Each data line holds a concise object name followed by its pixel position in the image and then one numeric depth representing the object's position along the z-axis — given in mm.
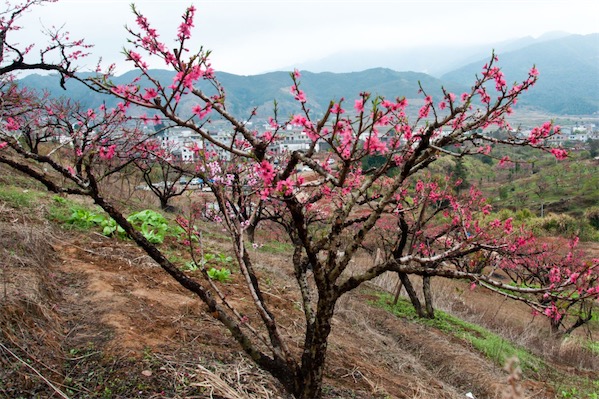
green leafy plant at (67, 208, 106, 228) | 6914
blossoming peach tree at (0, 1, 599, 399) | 2883
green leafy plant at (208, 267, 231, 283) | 6145
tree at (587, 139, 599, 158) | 52397
